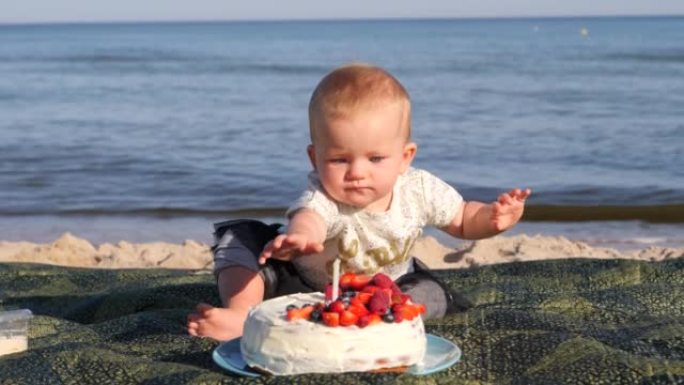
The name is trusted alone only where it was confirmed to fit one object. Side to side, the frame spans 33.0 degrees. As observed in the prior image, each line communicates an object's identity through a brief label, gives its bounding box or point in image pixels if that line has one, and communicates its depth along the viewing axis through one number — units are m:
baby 3.59
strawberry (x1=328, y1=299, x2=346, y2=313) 3.09
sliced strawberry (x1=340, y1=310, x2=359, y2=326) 3.06
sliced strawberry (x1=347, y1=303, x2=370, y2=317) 3.10
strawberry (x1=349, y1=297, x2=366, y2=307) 3.14
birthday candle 3.18
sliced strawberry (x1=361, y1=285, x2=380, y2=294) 3.24
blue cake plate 3.13
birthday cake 3.06
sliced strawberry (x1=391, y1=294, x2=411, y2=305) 3.24
